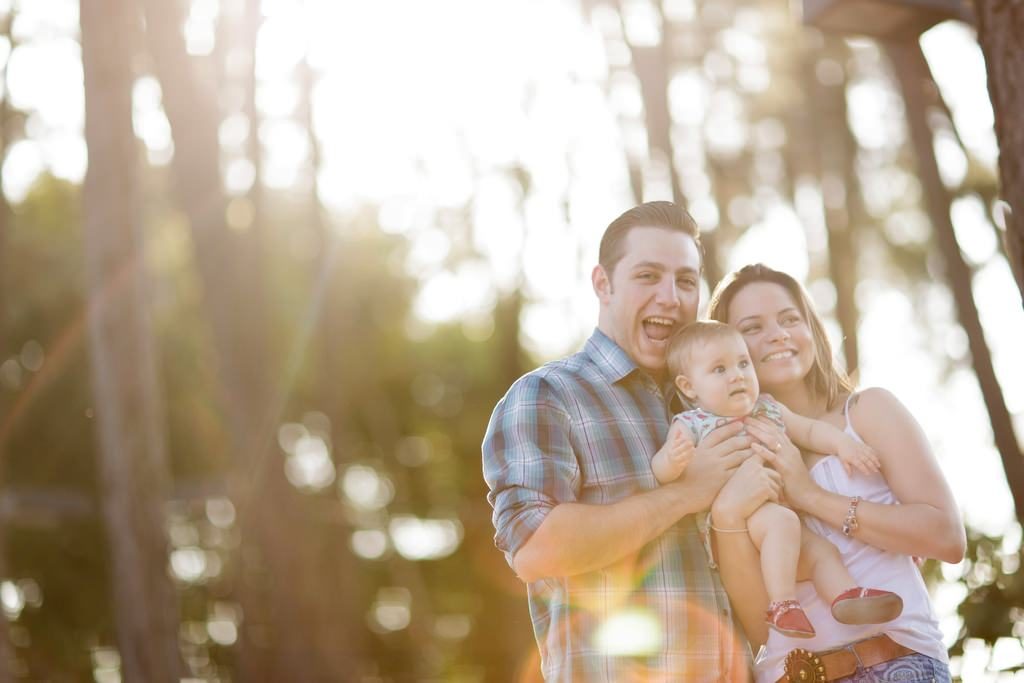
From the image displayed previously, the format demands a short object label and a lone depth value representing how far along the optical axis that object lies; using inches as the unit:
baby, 138.0
